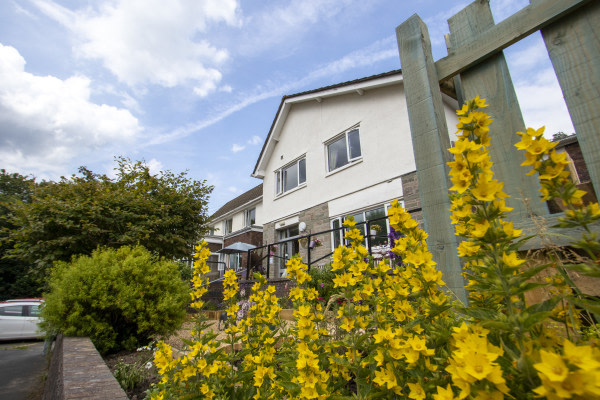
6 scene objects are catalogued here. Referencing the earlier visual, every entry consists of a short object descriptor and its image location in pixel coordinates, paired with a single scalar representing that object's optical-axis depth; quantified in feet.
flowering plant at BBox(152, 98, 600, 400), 1.85
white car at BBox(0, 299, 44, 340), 33.86
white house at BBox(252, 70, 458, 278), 26.25
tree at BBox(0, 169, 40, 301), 56.75
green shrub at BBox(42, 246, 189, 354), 11.92
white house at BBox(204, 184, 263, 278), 49.49
